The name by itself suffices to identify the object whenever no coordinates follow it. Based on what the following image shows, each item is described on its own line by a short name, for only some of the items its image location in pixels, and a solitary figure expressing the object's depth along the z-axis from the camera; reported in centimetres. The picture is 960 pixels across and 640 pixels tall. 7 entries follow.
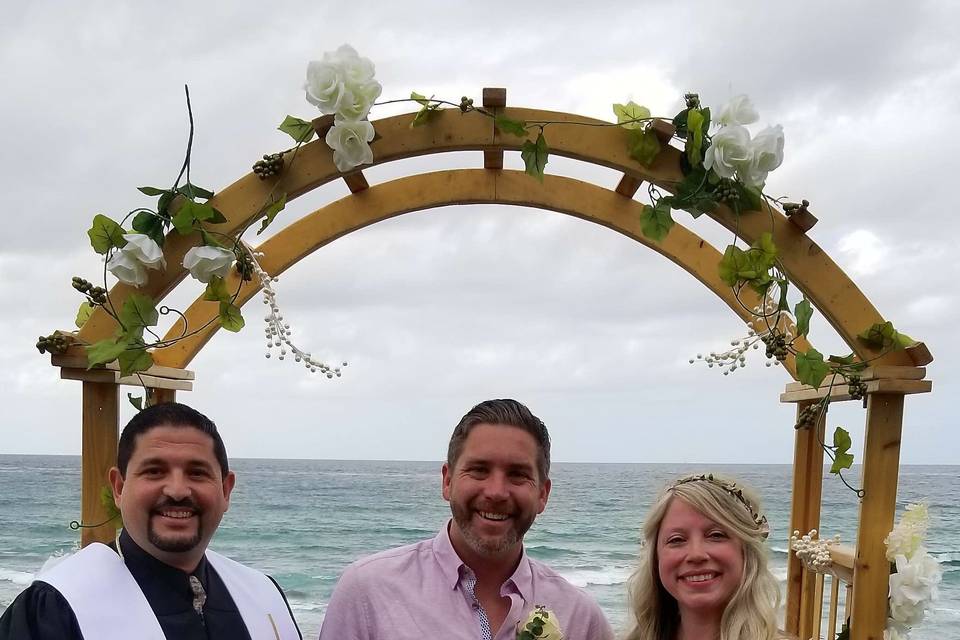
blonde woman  280
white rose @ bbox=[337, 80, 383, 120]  293
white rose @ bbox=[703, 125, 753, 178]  302
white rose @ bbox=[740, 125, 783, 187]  304
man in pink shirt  288
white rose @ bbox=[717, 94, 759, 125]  302
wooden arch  308
